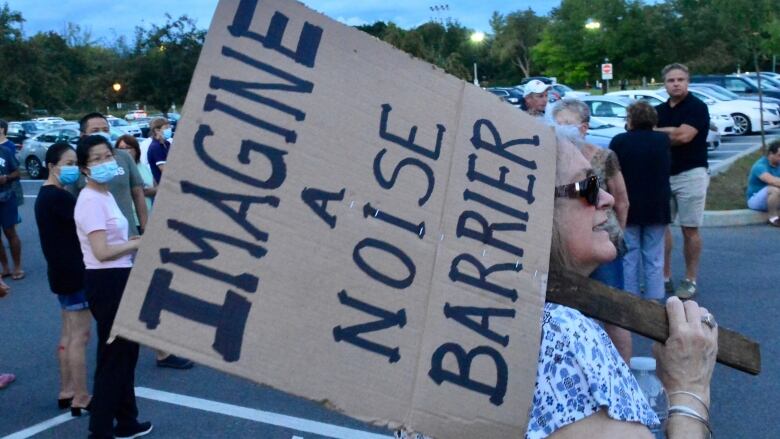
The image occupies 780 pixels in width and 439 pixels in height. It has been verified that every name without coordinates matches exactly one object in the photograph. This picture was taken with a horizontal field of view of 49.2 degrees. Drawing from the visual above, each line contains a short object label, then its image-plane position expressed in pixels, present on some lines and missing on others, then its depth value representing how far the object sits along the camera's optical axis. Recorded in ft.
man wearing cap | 23.18
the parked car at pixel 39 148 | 81.71
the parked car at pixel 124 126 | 100.67
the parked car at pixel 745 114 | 78.23
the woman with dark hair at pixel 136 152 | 26.48
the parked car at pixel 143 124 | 103.99
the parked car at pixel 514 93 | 120.51
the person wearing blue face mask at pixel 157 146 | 29.17
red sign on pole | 111.39
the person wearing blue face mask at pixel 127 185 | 21.62
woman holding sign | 5.77
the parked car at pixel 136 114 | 139.64
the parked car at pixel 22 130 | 99.06
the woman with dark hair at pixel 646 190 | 20.86
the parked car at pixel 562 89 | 113.10
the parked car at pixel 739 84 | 93.81
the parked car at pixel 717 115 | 75.77
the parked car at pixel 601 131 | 58.54
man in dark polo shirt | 24.02
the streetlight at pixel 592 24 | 138.94
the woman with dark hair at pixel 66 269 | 17.33
